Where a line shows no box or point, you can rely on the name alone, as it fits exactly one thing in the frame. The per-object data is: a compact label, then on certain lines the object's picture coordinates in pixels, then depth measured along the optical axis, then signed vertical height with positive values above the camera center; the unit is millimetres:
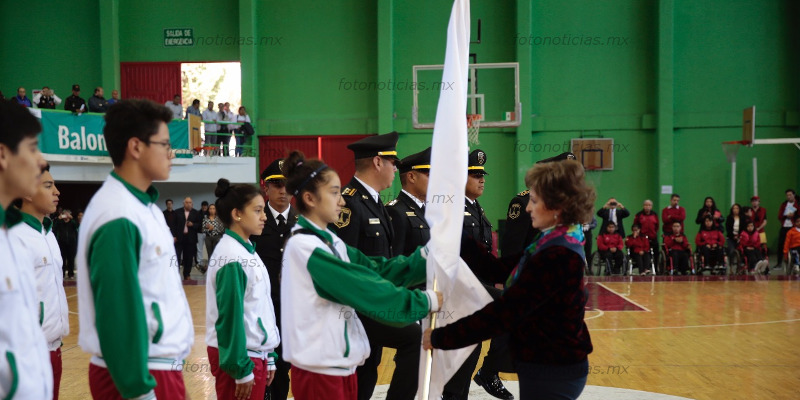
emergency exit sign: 17109 +3363
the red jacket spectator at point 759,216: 14266 -976
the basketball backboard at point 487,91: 16125 +1867
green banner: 13320 +791
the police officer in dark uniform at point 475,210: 4863 -282
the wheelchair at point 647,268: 13557 -1935
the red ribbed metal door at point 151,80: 17156 +2318
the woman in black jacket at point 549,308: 2379 -479
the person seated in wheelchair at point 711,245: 13469 -1479
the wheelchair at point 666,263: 13531 -1851
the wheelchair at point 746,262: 13359 -1815
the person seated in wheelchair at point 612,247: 13555 -1506
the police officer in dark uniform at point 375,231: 3539 -335
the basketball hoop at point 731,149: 15492 +443
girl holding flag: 2479 -462
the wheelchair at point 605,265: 13570 -1883
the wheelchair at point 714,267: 13438 -1903
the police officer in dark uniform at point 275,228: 4301 -351
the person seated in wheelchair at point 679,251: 13508 -1590
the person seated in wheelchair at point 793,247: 13302 -1515
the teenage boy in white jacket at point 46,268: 3365 -466
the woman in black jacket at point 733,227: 13828 -1166
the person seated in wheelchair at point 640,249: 13633 -1562
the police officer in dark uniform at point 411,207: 4508 -238
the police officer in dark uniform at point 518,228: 4746 -402
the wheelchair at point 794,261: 13304 -1799
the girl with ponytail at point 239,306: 3025 -615
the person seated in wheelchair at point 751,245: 13484 -1489
